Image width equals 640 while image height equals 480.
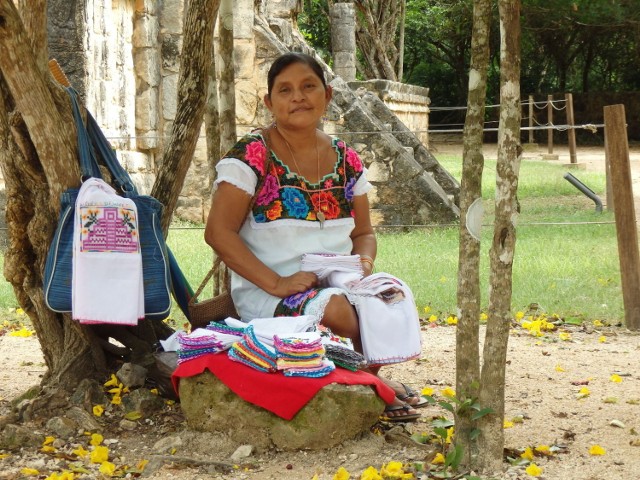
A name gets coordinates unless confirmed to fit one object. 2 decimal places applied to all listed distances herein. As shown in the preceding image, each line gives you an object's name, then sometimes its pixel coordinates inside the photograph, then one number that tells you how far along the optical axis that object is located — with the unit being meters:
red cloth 3.39
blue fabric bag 3.74
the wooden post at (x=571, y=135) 16.27
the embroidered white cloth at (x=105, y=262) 3.61
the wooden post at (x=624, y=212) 5.65
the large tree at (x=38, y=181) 3.74
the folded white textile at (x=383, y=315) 3.70
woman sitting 3.78
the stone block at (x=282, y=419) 3.41
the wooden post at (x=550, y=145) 19.12
